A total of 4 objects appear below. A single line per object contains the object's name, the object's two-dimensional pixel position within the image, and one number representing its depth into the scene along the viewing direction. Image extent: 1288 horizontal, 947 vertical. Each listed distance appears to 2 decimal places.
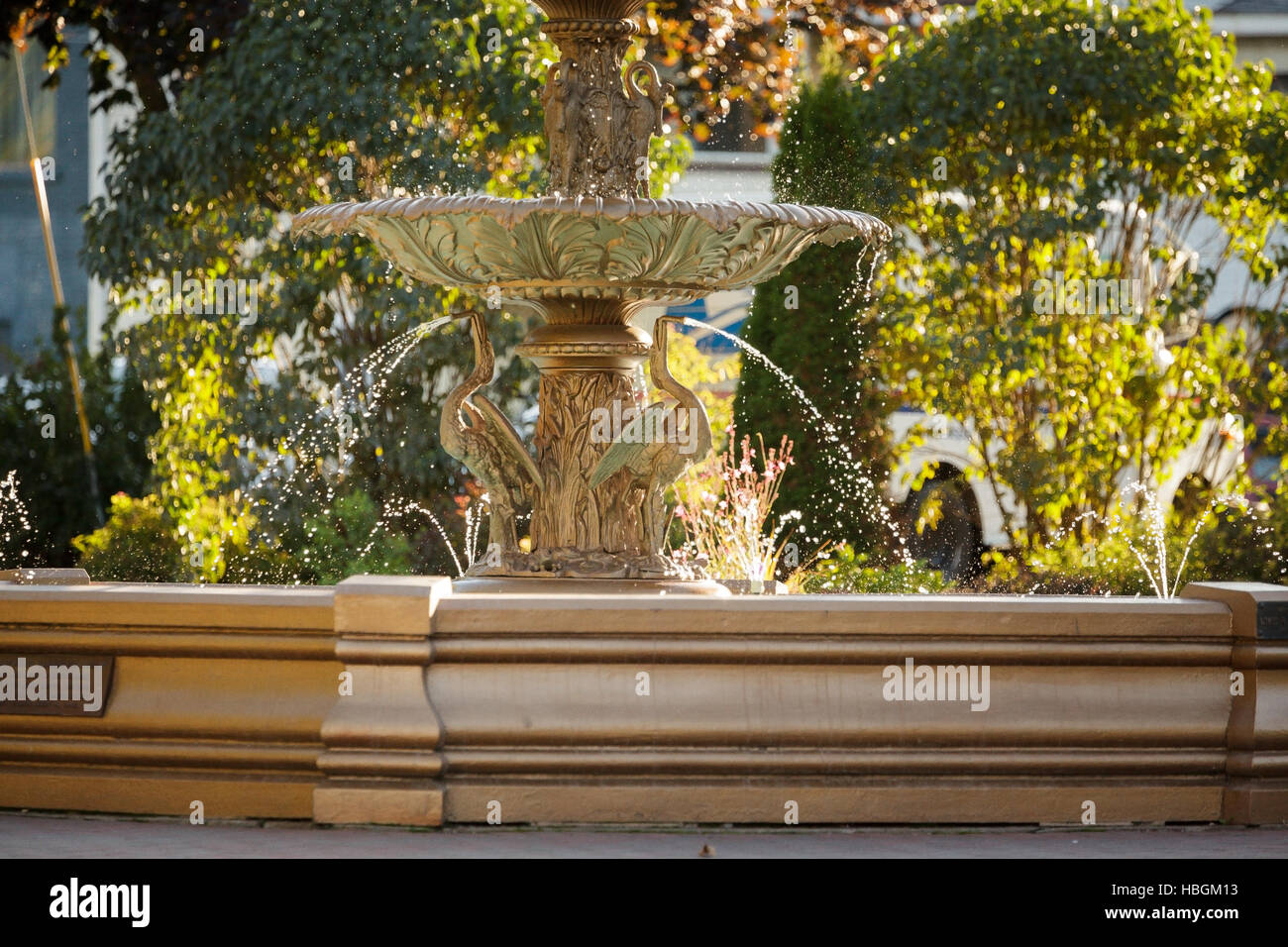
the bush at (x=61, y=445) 15.62
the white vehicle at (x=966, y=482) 13.75
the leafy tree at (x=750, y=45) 17.84
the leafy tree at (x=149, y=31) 15.49
